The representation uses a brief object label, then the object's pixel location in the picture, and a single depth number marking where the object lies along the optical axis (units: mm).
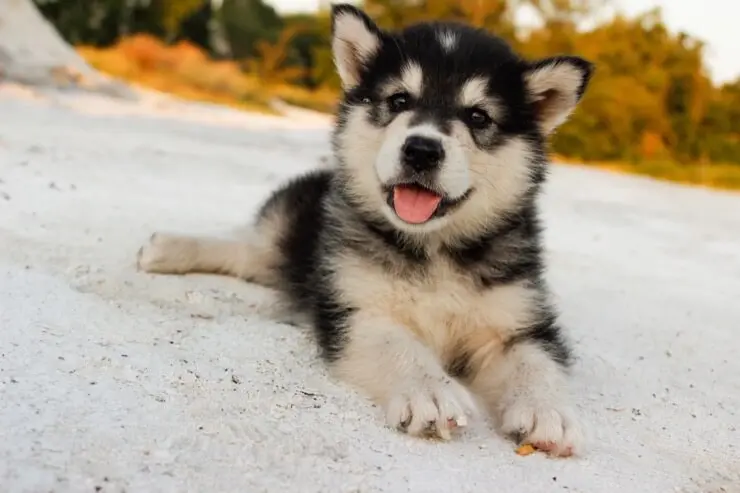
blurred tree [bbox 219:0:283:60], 17438
